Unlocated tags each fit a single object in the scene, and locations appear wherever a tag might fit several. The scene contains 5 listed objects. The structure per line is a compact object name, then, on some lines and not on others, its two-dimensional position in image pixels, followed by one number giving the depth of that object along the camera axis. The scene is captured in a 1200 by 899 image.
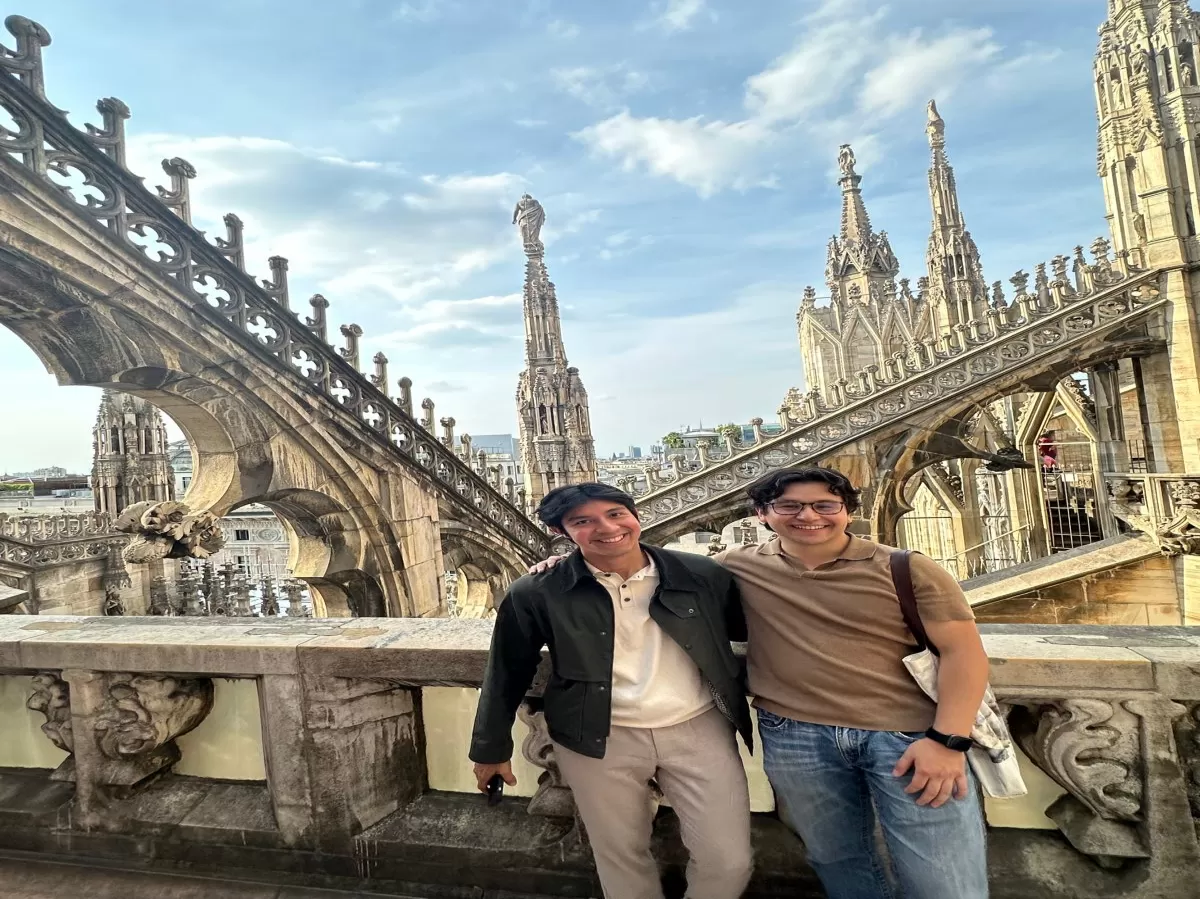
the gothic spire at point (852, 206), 31.44
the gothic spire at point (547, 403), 13.16
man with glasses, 1.58
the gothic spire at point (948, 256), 25.73
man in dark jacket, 1.79
